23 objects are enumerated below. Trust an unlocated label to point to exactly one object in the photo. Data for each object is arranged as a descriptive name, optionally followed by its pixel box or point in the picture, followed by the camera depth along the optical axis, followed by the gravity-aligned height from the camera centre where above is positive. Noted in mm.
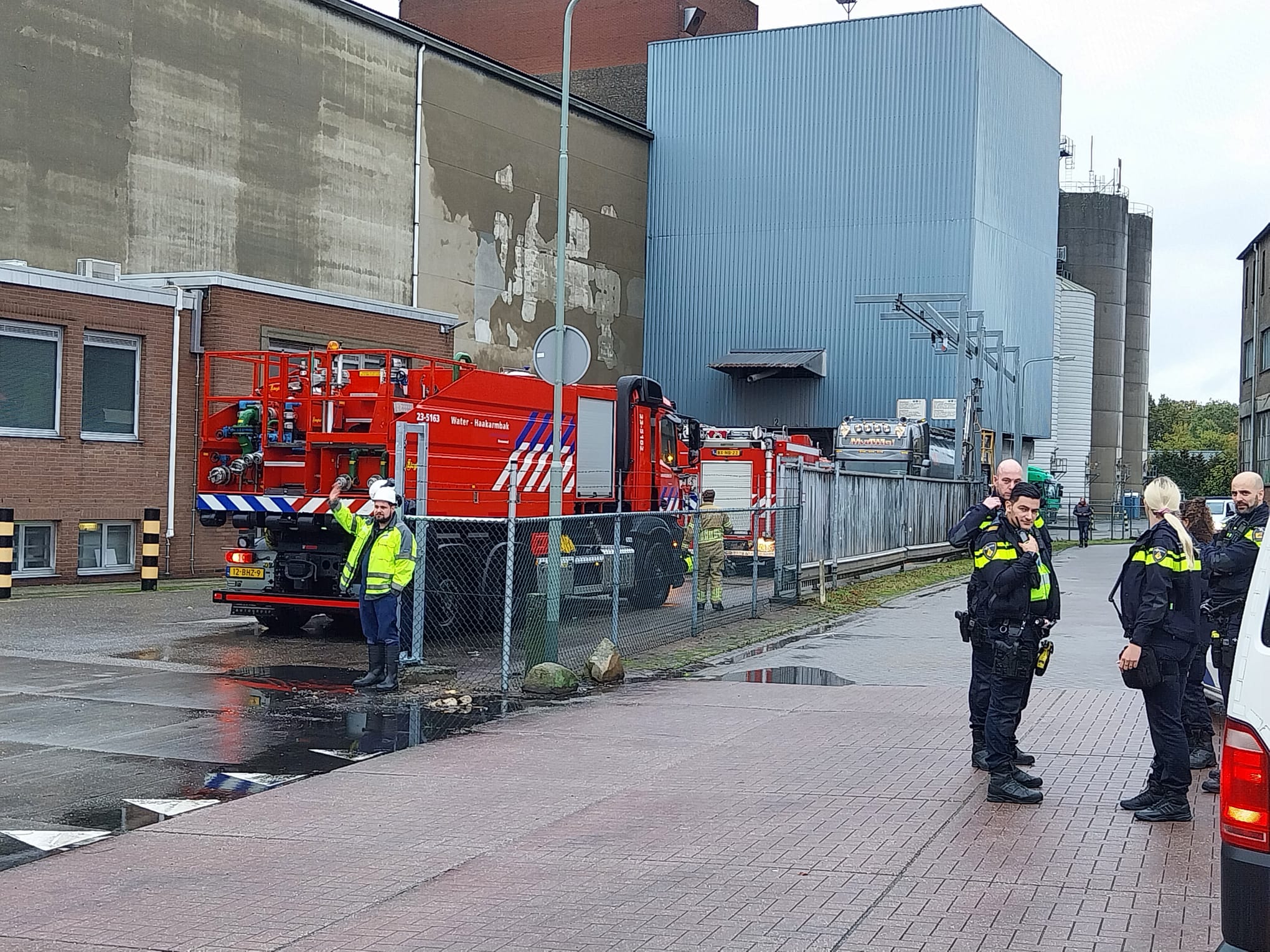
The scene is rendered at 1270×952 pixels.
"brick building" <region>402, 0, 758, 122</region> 55062 +17823
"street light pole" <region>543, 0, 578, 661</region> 12641 +324
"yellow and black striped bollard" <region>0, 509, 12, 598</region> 19188 -1340
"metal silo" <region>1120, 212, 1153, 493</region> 88750 +8730
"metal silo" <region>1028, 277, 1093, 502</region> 74188 +5873
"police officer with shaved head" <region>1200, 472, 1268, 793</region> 8820 -576
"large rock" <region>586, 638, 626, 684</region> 12766 -1761
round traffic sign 14969 +1236
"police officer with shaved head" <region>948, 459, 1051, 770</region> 8266 -676
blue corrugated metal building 46094 +9327
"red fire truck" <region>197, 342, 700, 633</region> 15227 -97
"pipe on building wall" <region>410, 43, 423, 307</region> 37156 +8265
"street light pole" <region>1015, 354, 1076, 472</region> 47312 +2301
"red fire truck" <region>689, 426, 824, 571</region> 27703 +170
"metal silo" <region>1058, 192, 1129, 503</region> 84188 +12583
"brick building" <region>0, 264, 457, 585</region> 21594 +975
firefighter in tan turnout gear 18250 -1022
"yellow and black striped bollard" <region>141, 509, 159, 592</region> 21422 -1429
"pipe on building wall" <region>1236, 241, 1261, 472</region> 63844 +3365
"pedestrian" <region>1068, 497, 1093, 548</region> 47834 -1110
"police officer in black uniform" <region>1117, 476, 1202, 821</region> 7445 -854
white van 3959 -871
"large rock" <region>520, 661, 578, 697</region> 12141 -1818
